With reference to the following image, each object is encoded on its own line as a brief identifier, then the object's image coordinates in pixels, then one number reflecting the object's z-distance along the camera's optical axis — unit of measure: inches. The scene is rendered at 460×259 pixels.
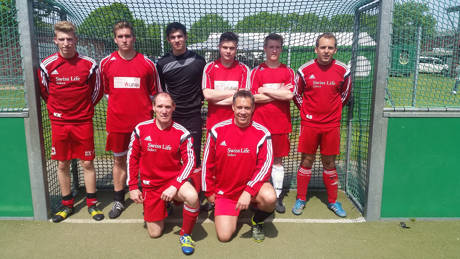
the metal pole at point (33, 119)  130.2
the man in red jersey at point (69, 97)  133.4
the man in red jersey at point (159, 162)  123.5
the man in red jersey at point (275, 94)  140.5
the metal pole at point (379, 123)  129.1
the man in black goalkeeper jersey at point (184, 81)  143.1
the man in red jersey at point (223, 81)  137.5
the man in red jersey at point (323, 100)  141.3
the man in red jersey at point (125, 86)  138.1
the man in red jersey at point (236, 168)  122.3
